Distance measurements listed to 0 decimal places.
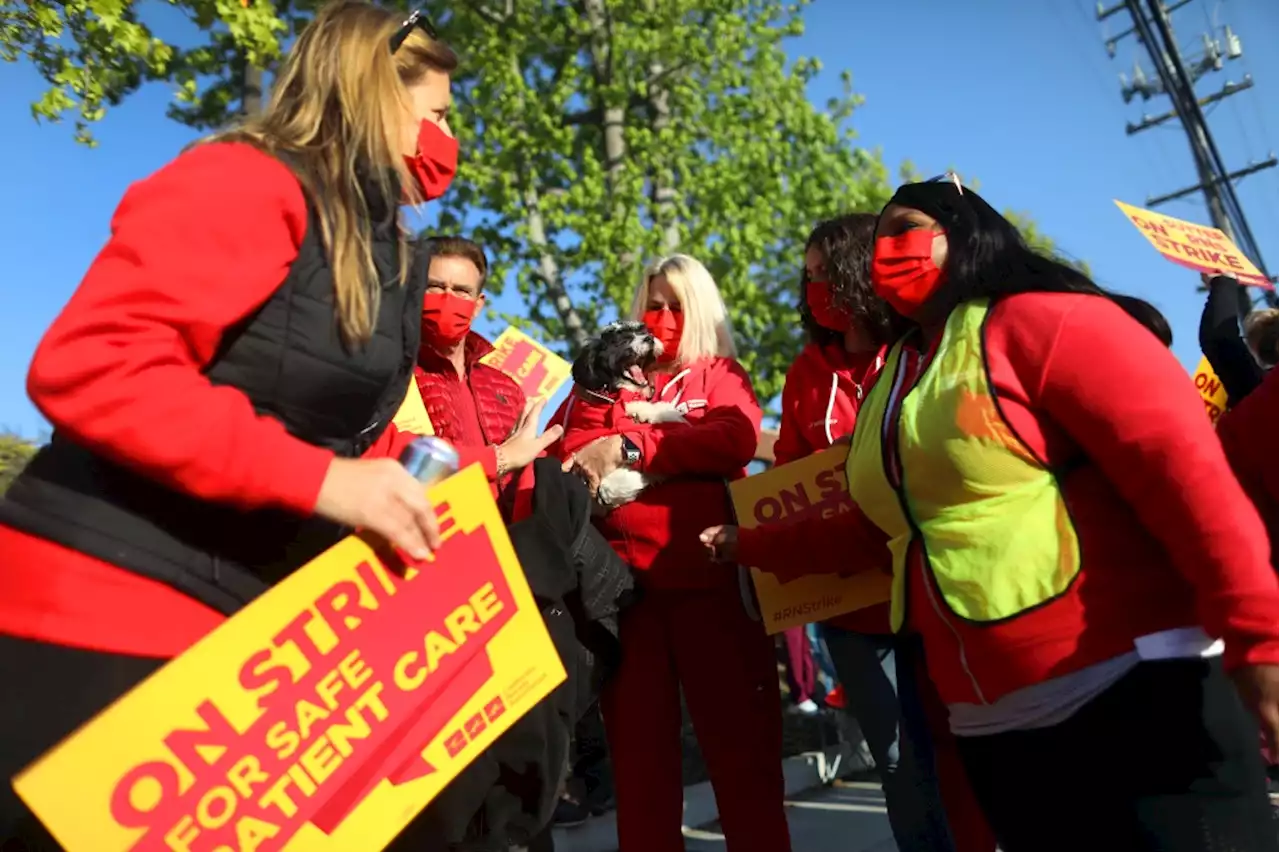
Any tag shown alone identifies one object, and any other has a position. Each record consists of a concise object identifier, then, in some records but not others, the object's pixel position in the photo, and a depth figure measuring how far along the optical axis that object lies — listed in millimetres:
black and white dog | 3562
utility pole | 15922
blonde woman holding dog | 3322
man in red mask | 3580
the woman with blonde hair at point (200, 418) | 1310
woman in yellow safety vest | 1620
